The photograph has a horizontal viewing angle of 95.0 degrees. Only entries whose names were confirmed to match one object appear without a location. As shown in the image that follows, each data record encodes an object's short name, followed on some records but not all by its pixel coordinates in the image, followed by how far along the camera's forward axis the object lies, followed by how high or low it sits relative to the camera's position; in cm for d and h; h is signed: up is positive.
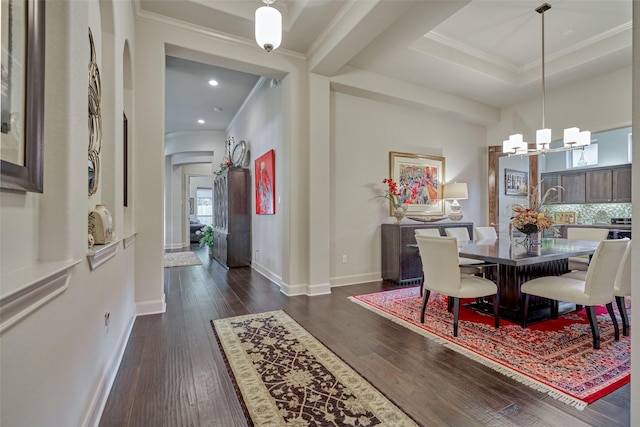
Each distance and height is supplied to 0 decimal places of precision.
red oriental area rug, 183 -106
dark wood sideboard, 438 -65
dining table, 262 -58
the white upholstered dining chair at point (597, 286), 225 -60
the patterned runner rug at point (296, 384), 155 -107
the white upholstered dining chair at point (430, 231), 402 -25
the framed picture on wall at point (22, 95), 83 +38
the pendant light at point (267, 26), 229 +149
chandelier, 334 +87
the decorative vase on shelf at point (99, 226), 172 -6
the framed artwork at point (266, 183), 462 +52
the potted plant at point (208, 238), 757 -63
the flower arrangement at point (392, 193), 474 +33
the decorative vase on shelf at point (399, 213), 464 +1
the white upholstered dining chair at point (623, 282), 246 -59
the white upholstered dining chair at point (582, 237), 359 -32
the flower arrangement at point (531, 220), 302 -8
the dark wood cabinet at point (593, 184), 632 +67
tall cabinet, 580 -10
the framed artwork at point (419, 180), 499 +59
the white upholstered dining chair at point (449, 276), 253 -57
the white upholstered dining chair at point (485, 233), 420 -29
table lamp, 514 +33
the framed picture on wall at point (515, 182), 613 +64
